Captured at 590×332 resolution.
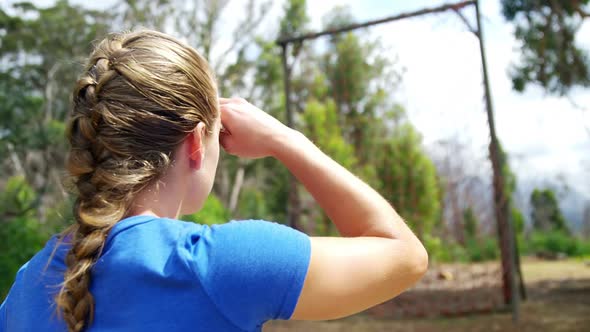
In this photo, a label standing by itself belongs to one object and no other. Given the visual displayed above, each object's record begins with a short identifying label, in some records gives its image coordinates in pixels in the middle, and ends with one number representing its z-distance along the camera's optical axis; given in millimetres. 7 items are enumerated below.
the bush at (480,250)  6547
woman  781
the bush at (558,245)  13116
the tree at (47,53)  16859
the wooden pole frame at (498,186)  5555
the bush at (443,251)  6781
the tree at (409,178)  7254
